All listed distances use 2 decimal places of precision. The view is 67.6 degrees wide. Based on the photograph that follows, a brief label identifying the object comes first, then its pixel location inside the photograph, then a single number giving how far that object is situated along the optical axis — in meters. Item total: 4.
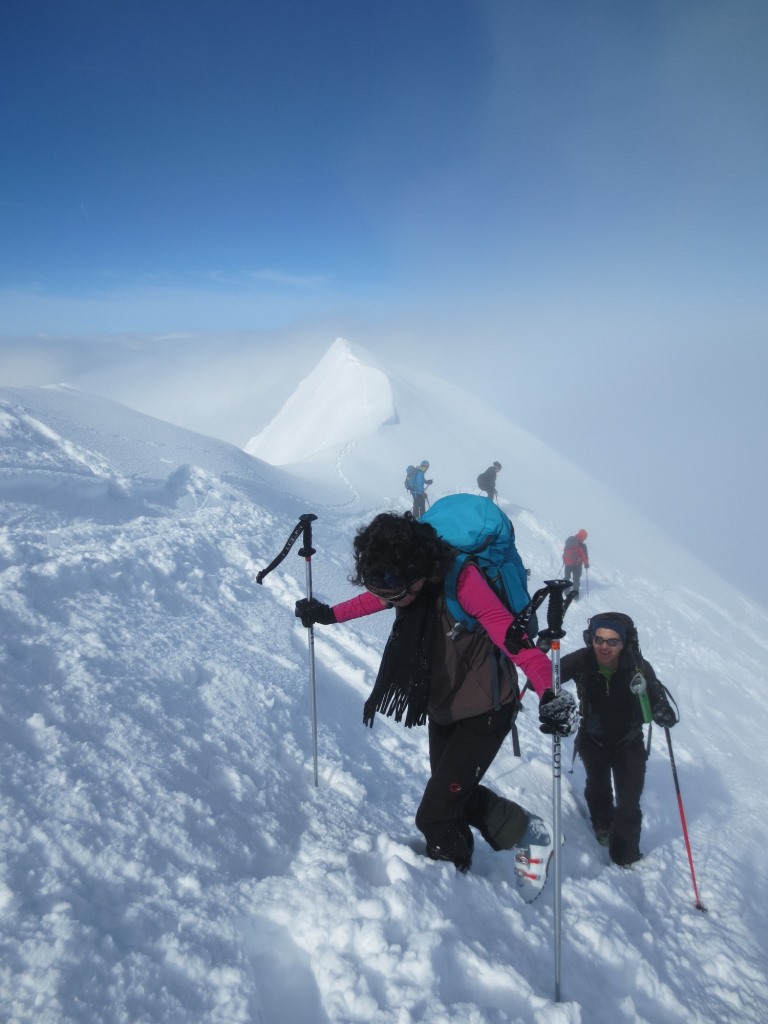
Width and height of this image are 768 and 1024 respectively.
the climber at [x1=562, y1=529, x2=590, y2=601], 12.64
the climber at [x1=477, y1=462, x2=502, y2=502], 14.84
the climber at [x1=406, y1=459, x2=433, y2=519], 13.42
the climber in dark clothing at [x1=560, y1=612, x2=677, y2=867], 4.45
